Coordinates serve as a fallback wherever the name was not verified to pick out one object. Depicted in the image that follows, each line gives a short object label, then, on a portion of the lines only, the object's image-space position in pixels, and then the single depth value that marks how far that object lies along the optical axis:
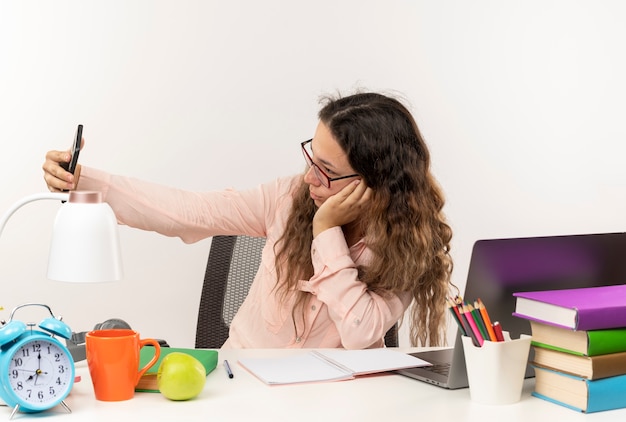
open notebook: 1.49
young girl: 1.97
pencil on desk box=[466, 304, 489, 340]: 1.33
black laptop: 1.39
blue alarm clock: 1.21
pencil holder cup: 1.34
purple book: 1.31
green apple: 1.31
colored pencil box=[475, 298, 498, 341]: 1.33
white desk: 1.26
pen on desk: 1.49
